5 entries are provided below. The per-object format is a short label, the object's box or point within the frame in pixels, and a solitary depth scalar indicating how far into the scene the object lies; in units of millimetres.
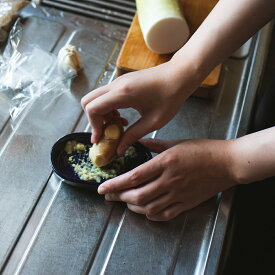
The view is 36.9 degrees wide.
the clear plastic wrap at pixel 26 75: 1017
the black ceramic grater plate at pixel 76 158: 836
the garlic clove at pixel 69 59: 1039
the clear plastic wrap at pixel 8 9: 1119
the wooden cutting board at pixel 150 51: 1033
